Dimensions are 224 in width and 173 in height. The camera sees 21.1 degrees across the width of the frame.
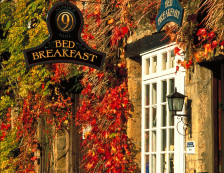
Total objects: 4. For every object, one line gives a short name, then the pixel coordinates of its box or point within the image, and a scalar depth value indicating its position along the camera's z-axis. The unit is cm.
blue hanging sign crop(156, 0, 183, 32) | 816
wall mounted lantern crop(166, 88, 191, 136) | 848
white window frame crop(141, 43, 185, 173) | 880
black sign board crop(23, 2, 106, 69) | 877
